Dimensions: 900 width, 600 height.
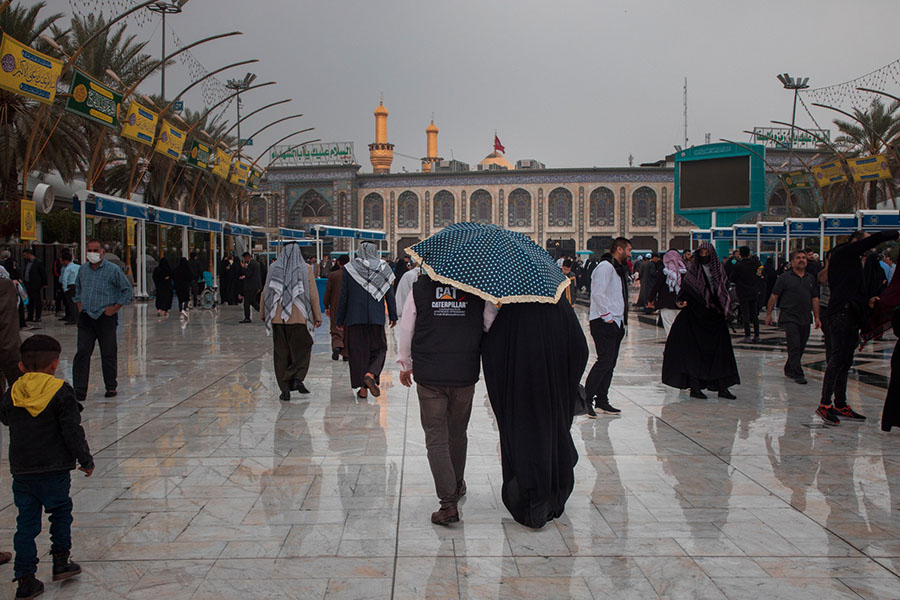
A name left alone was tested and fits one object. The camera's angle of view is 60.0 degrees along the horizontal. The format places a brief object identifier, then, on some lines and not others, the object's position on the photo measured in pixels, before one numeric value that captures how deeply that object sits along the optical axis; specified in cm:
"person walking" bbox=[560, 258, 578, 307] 1889
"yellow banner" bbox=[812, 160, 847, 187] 2636
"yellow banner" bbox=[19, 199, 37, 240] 1498
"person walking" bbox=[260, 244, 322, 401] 768
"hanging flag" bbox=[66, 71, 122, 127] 1463
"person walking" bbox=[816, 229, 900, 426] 665
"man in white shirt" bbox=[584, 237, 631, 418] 695
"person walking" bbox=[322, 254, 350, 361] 920
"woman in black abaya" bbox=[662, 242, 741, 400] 768
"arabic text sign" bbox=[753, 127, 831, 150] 5109
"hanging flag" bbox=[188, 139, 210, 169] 2305
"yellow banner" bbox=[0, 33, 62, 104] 1198
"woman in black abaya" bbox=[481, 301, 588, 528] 396
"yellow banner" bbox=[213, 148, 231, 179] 2577
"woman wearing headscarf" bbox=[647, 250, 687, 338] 805
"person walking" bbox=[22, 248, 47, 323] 1576
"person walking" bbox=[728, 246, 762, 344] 1276
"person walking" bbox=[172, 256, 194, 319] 1845
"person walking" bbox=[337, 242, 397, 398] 764
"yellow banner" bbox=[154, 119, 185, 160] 2027
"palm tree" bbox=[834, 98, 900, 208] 2924
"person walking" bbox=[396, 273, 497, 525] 404
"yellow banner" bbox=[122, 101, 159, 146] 1748
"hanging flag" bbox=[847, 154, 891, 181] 2288
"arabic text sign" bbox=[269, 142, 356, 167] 5669
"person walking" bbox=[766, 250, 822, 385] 877
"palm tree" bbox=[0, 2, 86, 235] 1906
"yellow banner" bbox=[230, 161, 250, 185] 2812
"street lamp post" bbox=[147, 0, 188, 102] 2272
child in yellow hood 328
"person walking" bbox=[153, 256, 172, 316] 1784
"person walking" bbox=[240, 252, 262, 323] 1644
